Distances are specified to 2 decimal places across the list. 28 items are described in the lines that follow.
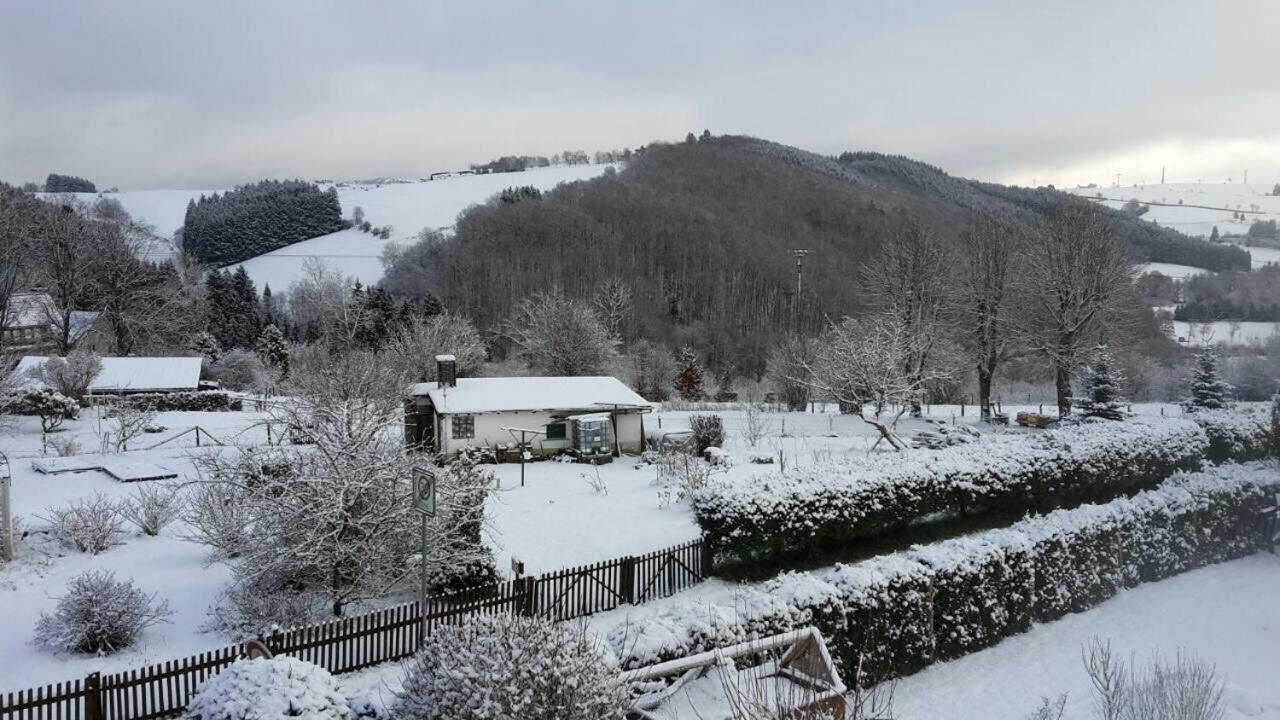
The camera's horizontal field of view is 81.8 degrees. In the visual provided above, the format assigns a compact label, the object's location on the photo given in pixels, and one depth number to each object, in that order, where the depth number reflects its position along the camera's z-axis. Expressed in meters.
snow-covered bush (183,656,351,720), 6.63
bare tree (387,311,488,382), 46.93
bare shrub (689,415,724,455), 28.59
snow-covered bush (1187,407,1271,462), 23.03
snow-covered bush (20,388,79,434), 31.48
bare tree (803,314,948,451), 29.09
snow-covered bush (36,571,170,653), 10.92
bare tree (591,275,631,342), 65.31
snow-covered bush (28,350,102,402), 36.12
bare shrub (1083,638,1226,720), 7.88
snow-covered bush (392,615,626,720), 6.41
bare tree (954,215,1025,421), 39.03
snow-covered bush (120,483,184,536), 17.12
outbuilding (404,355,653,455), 28.12
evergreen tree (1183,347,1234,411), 34.91
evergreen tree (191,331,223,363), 57.53
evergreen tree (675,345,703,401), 52.31
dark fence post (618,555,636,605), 13.45
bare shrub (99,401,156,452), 28.09
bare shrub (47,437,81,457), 27.27
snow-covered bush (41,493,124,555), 15.78
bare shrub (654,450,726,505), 20.25
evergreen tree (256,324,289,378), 57.59
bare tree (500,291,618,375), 49.25
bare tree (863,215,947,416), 39.56
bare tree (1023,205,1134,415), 36.41
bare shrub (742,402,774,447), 29.99
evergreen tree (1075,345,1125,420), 32.50
